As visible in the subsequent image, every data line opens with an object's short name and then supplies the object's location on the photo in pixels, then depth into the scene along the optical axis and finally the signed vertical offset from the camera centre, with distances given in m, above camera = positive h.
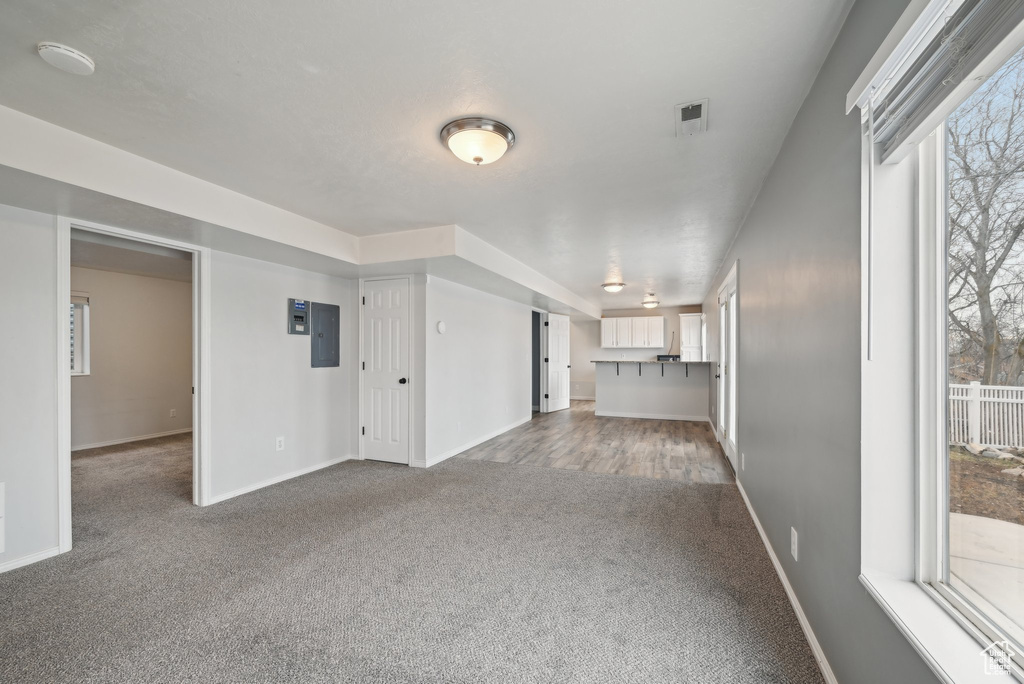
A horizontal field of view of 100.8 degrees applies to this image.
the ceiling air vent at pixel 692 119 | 1.93 +1.07
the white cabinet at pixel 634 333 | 9.24 +0.20
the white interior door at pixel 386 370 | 4.66 -0.33
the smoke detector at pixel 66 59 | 1.55 +1.06
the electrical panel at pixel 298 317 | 4.18 +0.25
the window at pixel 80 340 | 3.18 +0.01
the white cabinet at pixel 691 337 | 8.79 +0.11
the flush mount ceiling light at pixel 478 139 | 2.06 +1.02
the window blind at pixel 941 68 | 0.82 +0.62
